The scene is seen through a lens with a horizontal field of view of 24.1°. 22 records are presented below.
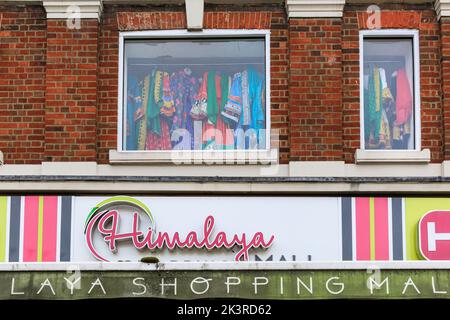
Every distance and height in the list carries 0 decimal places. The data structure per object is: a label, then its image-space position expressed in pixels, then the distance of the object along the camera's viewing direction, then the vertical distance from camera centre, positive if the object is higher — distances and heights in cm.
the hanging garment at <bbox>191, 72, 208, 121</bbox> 1272 +116
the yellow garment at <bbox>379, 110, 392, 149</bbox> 1258 +84
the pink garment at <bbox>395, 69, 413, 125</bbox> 1266 +124
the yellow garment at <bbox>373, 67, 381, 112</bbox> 1269 +139
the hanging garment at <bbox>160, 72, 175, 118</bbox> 1274 +118
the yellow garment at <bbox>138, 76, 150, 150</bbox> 1266 +97
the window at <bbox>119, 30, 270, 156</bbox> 1265 +134
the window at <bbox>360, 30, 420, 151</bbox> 1259 +136
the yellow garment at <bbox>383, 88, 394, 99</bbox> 1271 +133
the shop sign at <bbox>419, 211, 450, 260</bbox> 1193 -36
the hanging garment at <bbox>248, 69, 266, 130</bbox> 1265 +124
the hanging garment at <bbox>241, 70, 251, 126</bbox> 1266 +122
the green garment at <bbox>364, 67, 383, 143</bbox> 1263 +113
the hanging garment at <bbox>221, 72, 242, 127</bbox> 1269 +116
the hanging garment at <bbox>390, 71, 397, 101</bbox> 1273 +142
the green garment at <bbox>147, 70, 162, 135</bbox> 1271 +106
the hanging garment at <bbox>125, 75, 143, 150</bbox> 1267 +114
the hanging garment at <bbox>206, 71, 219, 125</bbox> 1272 +124
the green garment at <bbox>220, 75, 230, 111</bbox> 1274 +138
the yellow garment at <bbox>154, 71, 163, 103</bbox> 1277 +143
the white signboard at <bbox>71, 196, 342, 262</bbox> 1200 -31
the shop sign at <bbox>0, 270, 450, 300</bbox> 1016 -80
